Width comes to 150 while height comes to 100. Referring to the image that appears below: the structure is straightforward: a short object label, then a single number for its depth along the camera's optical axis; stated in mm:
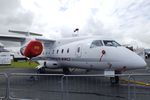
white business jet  5342
